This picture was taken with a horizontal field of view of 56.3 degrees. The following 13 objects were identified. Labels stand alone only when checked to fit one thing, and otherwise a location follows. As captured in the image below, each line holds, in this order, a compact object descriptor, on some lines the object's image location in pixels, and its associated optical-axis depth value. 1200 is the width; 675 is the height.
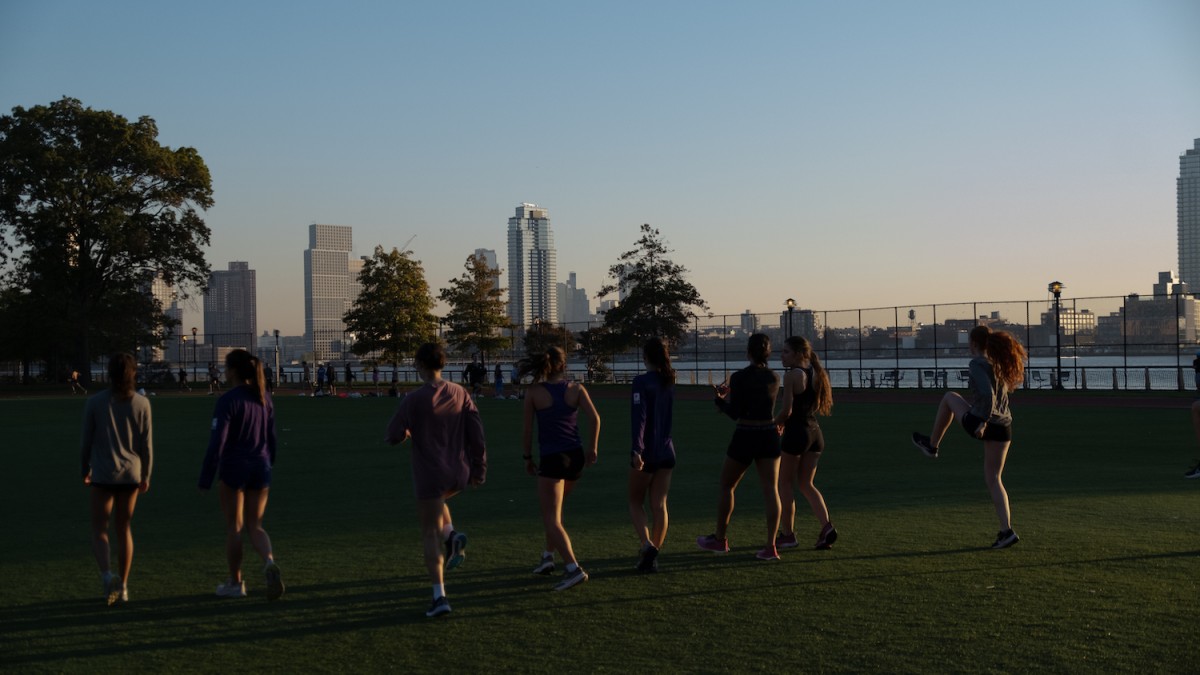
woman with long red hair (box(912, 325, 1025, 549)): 8.90
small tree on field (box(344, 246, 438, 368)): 59.75
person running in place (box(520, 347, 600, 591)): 7.73
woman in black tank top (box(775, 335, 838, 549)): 8.87
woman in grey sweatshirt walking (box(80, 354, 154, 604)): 7.42
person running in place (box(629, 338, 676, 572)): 8.16
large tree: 55.28
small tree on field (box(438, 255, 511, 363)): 61.16
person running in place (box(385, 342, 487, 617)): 7.01
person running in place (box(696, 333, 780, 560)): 8.43
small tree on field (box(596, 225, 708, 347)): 52.53
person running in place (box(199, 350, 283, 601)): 7.30
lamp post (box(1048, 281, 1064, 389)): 38.55
